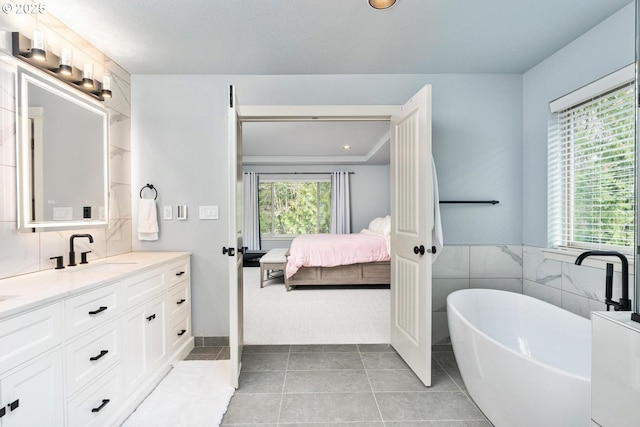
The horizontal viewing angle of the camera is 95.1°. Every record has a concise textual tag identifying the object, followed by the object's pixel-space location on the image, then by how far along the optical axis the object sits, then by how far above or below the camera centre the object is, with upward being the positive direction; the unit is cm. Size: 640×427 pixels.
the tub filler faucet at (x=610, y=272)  127 -28
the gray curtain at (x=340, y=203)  713 +20
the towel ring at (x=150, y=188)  255 +21
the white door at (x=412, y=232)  199 -17
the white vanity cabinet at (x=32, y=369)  104 -60
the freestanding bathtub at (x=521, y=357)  123 -81
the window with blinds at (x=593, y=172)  181 +26
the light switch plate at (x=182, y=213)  258 -1
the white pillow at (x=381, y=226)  486 -27
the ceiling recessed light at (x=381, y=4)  166 +119
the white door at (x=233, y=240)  193 -19
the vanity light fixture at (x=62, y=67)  159 +90
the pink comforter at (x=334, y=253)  446 -64
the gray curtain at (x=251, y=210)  712 +4
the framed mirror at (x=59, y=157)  162 +36
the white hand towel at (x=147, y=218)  249 -5
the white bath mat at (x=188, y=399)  166 -118
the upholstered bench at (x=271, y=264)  466 -84
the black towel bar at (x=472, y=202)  254 +7
